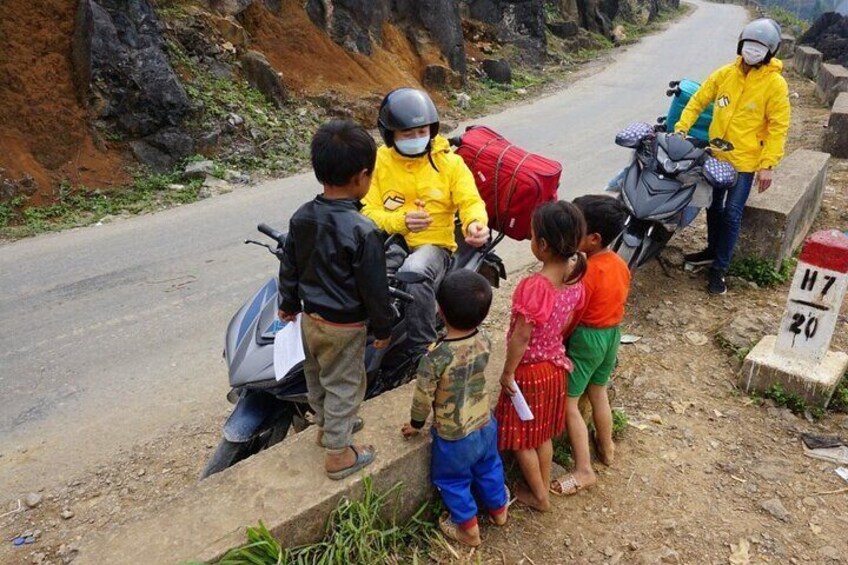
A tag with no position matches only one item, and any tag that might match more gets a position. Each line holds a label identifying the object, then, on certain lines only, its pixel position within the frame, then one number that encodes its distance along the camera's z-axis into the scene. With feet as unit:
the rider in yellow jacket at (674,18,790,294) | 16.06
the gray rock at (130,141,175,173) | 29.58
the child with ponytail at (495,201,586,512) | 8.86
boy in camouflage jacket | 8.21
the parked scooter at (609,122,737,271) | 15.89
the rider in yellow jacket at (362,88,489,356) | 10.61
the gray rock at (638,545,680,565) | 9.10
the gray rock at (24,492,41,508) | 11.41
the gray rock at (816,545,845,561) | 9.29
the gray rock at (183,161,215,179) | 28.99
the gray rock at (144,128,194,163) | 30.27
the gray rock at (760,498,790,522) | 10.07
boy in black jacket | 7.77
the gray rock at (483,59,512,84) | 54.08
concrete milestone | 12.31
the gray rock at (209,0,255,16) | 39.14
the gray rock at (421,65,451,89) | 48.57
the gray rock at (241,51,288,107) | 36.94
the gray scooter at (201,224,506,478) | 9.23
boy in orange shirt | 10.28
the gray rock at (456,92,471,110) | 46.11
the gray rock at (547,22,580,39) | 76.64
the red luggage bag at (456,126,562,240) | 12.08
